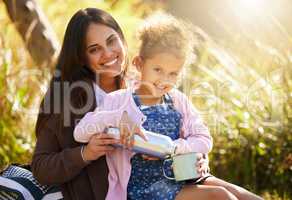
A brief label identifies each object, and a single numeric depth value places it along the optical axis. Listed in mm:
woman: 4845
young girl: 4656
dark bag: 5074
